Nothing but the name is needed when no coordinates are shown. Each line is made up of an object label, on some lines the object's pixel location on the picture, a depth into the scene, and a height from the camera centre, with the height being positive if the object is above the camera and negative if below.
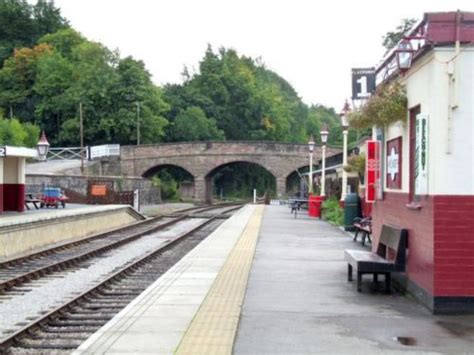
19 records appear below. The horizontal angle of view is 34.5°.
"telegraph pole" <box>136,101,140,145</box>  73.63 +6.39
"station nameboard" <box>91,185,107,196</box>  45.03 -0.23
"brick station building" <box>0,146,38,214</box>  28.86 +0.09
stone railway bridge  72.81 +2.93
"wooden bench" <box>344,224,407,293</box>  10.76 -1.04
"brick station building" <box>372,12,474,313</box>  8.94 +0.34
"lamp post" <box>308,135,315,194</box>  41.05 +0.38
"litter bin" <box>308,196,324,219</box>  33.44 -0.79
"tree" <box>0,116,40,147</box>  53.81 +3.84
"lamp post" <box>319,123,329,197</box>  34.06 +2.37
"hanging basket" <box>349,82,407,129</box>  10.77 +1.19
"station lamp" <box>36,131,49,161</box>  36.25 +1.79
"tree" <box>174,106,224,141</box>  89.06 +7.18
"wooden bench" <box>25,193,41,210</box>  32.88 -0.62
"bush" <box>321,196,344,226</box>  28.06 -0.93
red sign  12.75 +0.44
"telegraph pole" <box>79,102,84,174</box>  55.75 +1.54
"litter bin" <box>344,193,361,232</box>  23.50 -0.66
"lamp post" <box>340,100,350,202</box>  26.38 +1.09
